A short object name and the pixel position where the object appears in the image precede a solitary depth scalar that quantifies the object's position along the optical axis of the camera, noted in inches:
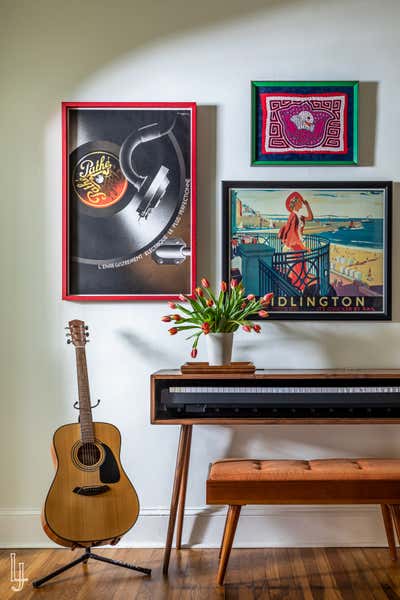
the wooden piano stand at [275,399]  99.7
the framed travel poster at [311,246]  117.3
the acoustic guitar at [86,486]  97.8
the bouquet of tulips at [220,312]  107.7
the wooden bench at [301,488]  94.7
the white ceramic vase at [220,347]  106.8
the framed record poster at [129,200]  117.7
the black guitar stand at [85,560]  99.1
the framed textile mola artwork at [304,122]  117.4
